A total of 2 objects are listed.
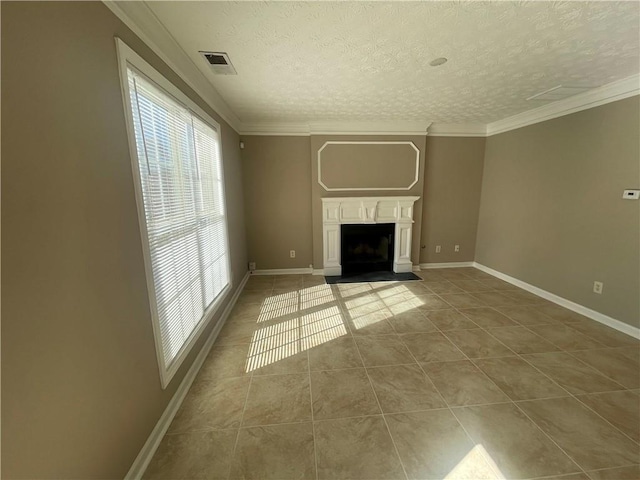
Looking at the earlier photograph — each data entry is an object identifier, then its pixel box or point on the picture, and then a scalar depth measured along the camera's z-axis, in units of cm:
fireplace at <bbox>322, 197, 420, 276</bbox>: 407
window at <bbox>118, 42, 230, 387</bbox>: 137
